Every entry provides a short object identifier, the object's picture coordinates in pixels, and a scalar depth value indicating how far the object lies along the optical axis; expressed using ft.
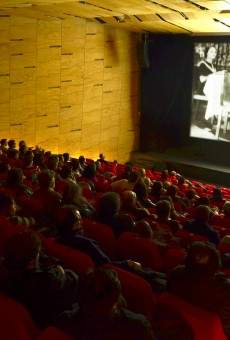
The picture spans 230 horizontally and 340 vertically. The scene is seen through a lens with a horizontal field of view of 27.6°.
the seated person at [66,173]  21.50
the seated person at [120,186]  19.76
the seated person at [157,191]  21.31
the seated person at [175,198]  21.10
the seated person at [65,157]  29.29
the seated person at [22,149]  26.32
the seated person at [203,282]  8.00
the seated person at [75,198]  14.67
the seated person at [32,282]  7.70
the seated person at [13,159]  23.62
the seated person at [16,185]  16.35
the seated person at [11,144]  30.58
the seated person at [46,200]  13.33
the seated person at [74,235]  10.27
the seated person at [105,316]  6.29
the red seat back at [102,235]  11.56
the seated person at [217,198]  25.74
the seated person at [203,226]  14.78
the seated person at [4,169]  20.18
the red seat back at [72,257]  9.04
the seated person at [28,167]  21.63
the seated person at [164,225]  13.79
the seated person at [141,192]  19.49
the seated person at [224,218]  18.12
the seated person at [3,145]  27.96
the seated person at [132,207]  15.67
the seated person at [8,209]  12.97
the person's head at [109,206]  13.06
